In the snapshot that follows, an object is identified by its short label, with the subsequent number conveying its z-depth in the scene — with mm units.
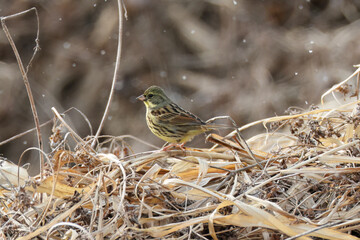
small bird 7684
